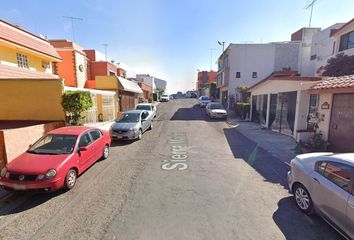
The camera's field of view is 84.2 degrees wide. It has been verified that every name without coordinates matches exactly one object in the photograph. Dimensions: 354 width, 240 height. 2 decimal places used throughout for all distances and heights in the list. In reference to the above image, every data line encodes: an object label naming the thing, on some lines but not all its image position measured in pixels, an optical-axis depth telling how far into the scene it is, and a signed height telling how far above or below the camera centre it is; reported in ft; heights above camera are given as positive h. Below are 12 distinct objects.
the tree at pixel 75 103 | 30.66 -0.73
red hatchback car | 15.53 -5.58
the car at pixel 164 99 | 152.41 -0.24
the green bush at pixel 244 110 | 65.05 -3.62
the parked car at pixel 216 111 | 63.10 -3.93
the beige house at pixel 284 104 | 33.65 -1.00
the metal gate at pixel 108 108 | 54.65 -2.77
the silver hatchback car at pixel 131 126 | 34.55 -5.08
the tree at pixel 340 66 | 46.09 +8.22
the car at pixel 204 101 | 104.75 -1.16
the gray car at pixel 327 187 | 10.75 -5.51
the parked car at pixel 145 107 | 57.79 -2.50
